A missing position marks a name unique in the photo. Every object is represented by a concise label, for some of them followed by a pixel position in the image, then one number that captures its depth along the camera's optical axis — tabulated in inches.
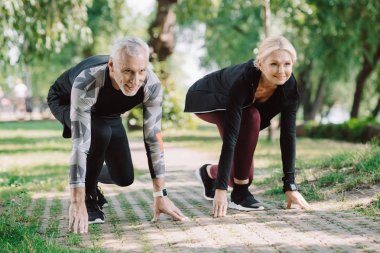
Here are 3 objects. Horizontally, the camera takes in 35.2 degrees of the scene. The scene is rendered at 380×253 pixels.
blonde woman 180.4
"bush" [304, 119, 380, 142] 632.6
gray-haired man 159.8
